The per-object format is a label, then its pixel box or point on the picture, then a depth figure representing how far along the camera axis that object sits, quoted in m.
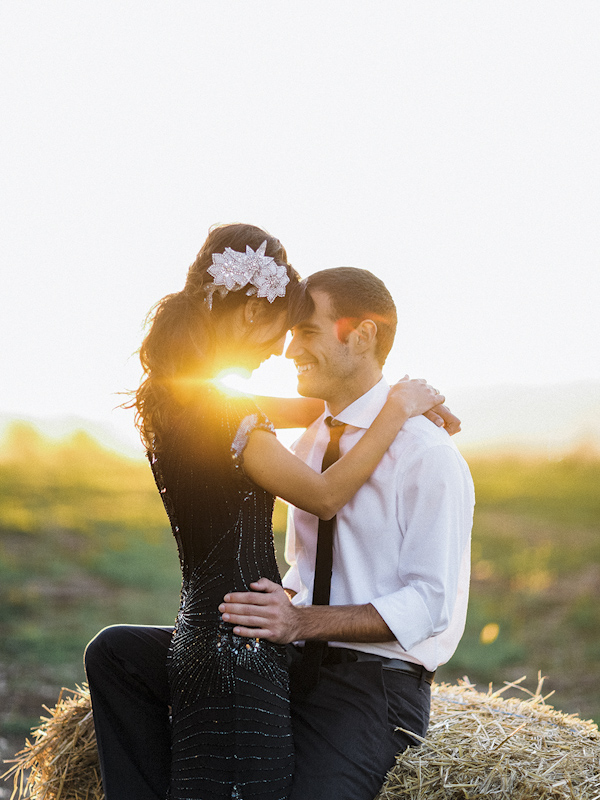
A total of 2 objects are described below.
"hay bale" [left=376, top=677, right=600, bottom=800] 2.92
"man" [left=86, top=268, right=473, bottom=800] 2.99
